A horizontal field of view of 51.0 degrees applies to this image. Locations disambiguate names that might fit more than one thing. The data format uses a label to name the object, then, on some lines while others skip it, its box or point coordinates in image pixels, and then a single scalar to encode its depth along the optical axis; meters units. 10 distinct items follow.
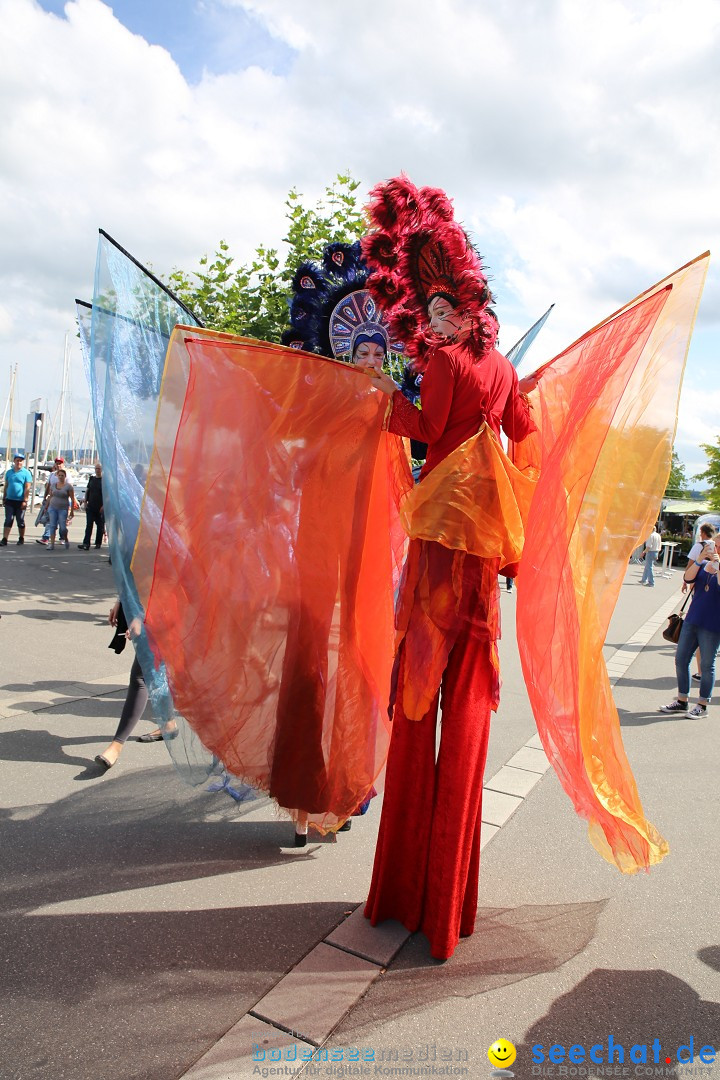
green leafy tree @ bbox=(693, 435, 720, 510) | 36.22
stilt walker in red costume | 2.58
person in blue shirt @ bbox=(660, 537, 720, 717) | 6.28
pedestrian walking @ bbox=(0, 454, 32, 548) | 13.72
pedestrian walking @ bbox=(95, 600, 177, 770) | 4.16
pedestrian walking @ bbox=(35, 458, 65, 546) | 14.55
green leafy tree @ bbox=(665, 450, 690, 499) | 63.84
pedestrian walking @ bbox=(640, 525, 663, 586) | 19.08
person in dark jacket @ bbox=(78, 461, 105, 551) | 14.23
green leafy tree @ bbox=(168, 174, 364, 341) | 9.34
